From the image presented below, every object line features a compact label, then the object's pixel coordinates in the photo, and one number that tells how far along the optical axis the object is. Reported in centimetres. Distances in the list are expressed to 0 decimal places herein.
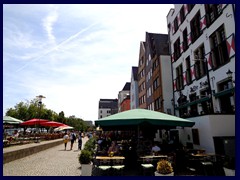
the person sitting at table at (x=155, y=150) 919
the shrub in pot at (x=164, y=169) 684
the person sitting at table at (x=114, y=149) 995
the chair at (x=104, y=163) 820
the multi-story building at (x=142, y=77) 3569
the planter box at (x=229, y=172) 644
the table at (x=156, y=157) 834
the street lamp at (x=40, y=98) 2009
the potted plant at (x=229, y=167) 650
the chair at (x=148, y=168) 808
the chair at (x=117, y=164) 827
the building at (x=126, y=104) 6127
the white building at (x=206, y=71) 1065
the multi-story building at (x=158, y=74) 2309
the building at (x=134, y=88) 4626
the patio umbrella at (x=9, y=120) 1692
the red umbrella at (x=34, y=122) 2167
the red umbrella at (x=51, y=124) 2320
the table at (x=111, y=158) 809
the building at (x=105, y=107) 11862
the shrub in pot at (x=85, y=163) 798
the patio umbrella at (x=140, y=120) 861
